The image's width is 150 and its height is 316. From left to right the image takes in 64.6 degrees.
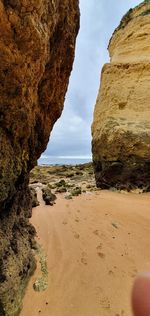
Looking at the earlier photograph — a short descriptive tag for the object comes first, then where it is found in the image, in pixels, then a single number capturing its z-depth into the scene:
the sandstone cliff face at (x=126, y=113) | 3.77
